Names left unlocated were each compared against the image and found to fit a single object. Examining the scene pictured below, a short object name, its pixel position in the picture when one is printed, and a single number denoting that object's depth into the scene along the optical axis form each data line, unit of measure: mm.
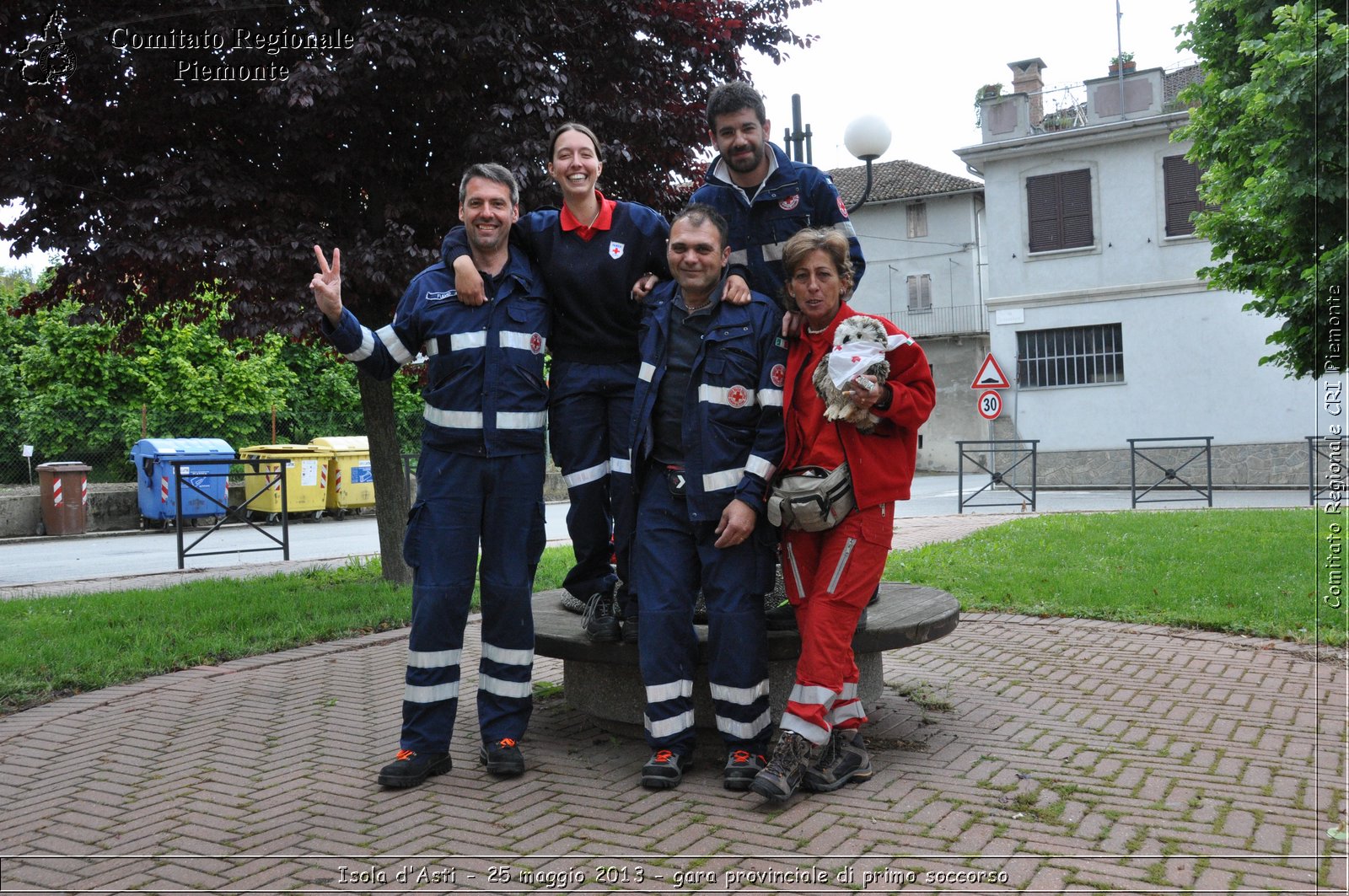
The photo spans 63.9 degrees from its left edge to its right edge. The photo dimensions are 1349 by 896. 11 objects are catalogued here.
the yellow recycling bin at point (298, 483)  23938
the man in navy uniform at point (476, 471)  4414
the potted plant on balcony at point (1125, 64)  28150
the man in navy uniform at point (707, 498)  4188
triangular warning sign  18766
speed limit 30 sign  18828
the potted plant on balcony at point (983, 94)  30062
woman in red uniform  4004
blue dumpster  21359
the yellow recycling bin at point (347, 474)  25453
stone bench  4445
